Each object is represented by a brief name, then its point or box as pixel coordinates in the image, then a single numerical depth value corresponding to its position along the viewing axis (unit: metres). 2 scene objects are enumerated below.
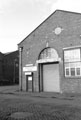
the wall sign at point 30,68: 20.46
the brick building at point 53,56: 17.09
